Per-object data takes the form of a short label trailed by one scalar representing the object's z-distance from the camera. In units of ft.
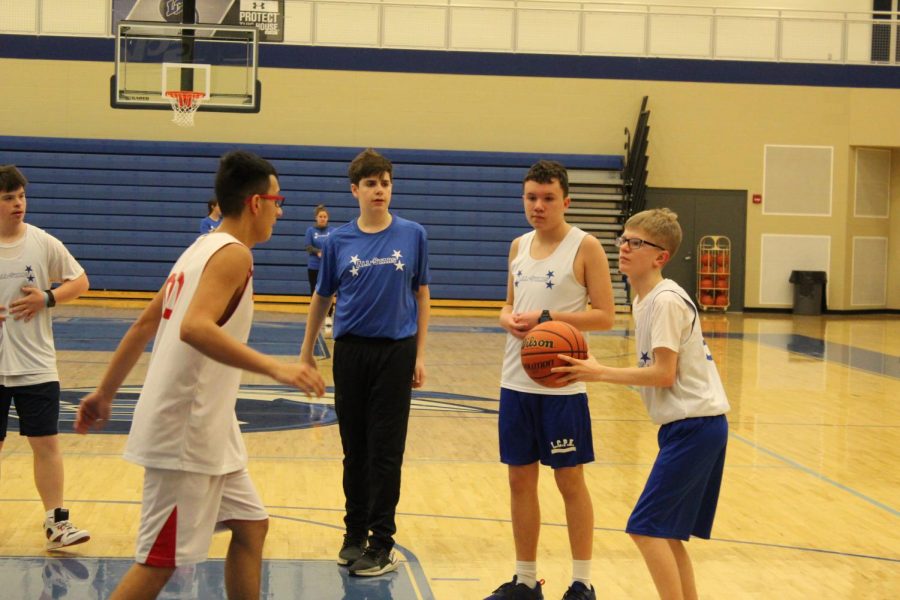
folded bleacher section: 64.90
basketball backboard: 44.88
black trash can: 70.49
